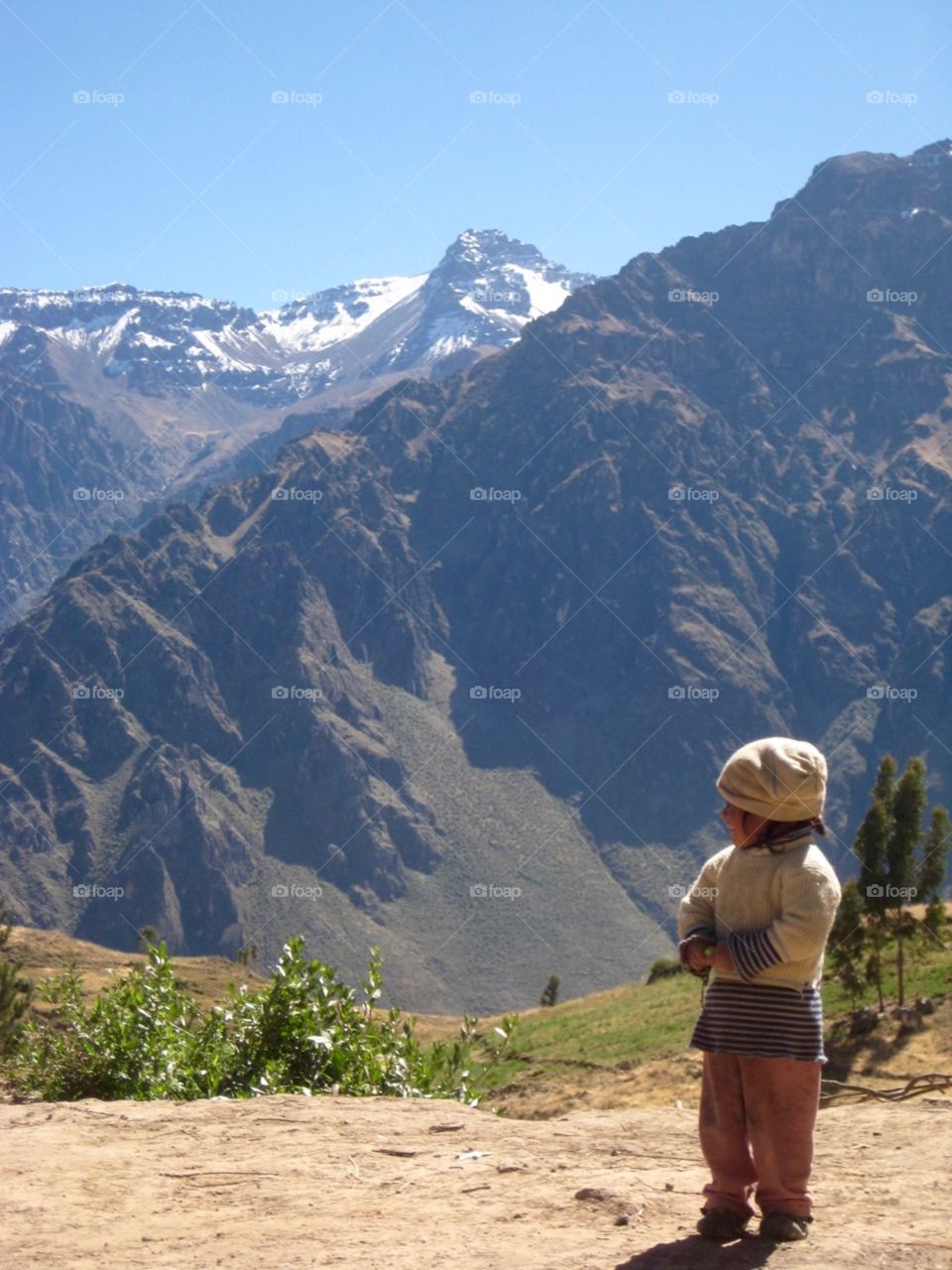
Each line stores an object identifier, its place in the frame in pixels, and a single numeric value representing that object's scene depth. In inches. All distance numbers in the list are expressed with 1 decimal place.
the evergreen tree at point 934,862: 1355.8
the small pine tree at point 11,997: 680.4
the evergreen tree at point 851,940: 1338.6
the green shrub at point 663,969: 2458.2
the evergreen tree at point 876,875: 1342.3
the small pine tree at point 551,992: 3362.7
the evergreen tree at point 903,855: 1342.3
